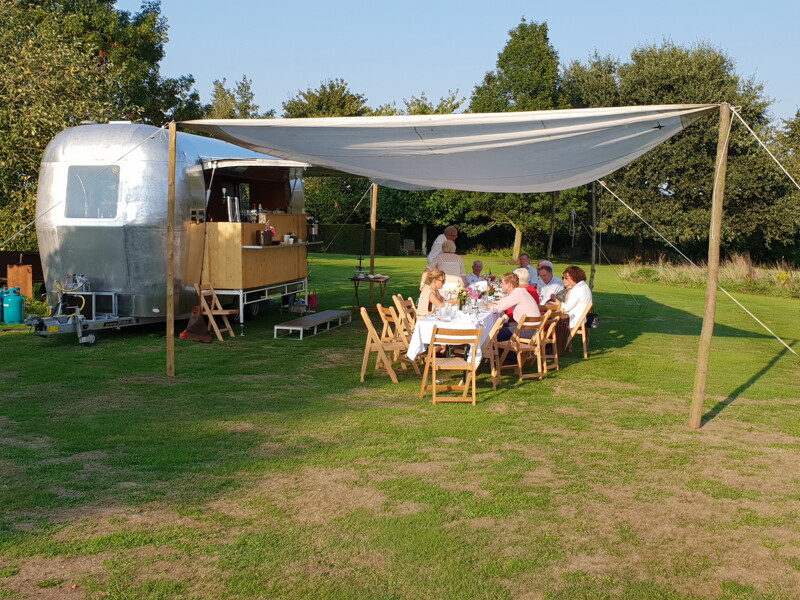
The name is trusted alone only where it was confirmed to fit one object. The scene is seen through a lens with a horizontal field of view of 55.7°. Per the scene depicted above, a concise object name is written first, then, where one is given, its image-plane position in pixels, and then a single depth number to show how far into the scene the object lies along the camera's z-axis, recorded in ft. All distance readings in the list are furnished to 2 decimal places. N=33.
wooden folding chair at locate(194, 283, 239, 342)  37.11
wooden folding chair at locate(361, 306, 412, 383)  27.02
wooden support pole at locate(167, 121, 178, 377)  26.84
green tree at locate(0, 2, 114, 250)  46.80
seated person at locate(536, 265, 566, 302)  36.73
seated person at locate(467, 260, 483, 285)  41.37
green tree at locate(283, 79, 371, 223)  115.75
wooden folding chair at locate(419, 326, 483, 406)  24.07
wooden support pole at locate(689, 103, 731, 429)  20.77
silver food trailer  35.37
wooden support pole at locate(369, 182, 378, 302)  52.16
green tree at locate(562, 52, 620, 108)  97.30
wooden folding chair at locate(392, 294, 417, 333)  29.07
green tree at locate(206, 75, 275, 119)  157.58
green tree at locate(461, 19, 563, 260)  94.32
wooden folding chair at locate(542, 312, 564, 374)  30.12
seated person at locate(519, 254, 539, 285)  39.11
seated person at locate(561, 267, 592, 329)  33.12
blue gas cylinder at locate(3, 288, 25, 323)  40.34
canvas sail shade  21.74
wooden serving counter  38.99
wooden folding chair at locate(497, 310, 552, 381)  28.22
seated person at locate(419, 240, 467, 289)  36.94
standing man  39.14
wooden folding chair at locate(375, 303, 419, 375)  27.99
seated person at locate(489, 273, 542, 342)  29.35
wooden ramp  37.85
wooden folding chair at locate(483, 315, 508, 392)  26.35
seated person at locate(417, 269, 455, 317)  28.02
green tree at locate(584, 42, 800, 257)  86.58
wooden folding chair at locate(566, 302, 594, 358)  32.63
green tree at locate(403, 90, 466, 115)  122.72
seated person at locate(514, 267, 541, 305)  32.89
